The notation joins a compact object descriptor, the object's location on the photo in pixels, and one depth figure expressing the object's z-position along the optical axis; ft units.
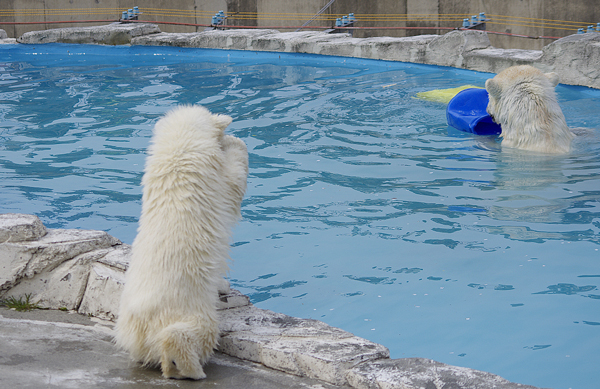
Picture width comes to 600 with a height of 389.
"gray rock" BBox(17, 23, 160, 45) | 51.93
